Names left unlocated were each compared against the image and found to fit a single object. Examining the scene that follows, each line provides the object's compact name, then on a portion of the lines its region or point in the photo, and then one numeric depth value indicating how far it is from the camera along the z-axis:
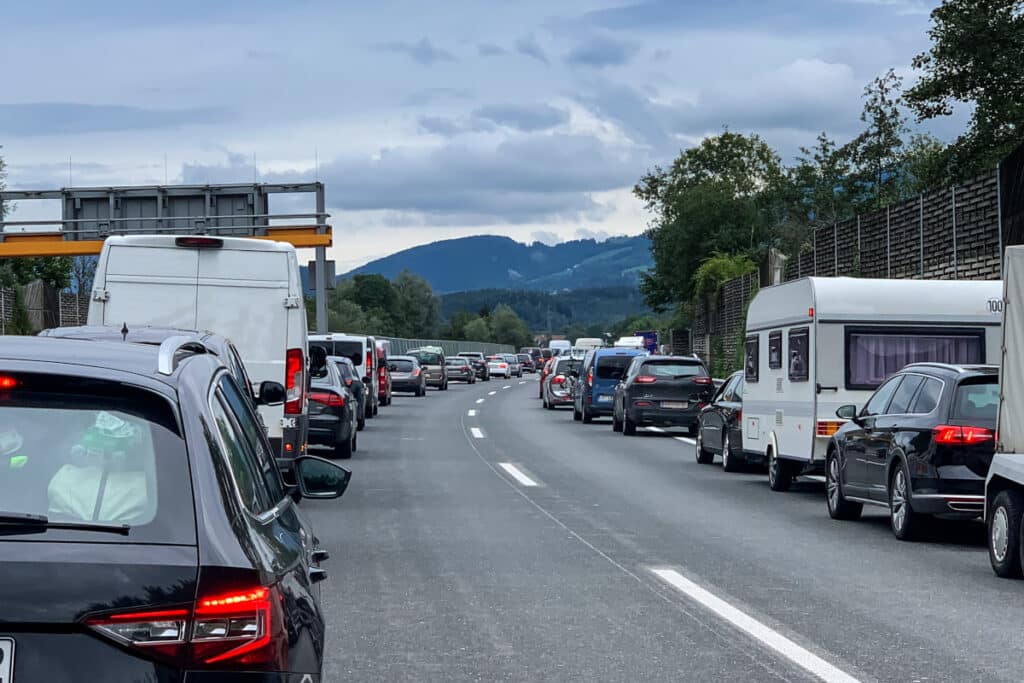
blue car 36.66
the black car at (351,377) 29.23
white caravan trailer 17.64
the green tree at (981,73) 42.81
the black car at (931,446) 13.03
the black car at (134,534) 3.39
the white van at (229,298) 15.91
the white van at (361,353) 38.41
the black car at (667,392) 31.05
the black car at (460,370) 80.12
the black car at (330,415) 23.78
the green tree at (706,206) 91.81
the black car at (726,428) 21.75
